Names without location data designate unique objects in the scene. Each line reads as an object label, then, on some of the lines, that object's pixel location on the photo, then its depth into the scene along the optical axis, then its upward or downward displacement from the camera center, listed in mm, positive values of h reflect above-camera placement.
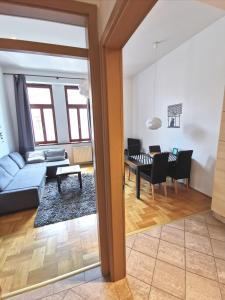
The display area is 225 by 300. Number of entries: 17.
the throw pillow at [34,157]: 4449 -849
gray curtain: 4402 +286
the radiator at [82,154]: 5277 -958
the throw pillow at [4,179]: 2730 -950
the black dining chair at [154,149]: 3823 -622
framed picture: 3551 +170
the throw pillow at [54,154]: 4648 -837
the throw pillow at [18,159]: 3964 -812
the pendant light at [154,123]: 3051 -3
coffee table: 3395 -997
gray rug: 2527 -1398
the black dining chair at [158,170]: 2764 -835
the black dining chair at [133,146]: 4788 -698
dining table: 2932 -741
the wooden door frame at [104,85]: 1088 +279
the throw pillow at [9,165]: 3334 -827
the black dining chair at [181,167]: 3035 -879
